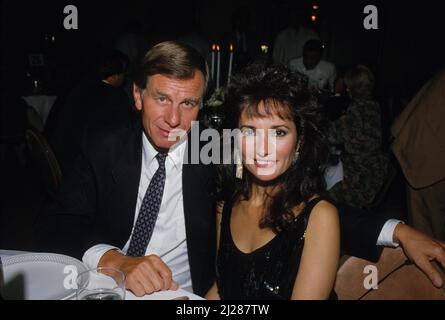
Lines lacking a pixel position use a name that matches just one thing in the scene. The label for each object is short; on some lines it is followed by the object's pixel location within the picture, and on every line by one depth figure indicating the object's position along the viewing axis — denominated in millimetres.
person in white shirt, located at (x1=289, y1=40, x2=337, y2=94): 5774
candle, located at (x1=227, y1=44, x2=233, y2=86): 2507
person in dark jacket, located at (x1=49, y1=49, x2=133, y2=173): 3359
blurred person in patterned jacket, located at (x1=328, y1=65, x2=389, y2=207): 3406
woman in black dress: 1618
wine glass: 1167
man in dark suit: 1926
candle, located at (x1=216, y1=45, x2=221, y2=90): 2574
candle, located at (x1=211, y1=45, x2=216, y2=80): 2629
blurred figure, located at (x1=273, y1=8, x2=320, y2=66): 7645
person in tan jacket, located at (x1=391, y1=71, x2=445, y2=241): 2814
